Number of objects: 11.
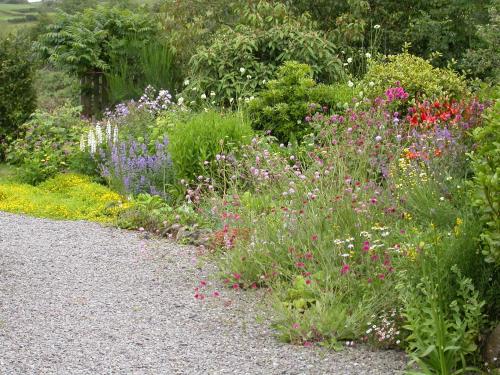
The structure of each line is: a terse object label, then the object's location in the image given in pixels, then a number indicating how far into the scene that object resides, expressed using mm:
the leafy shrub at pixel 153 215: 7438
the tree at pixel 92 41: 13516
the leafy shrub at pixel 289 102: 9570
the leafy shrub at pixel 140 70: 13305
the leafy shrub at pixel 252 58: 11086
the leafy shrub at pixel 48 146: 9906
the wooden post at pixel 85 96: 13828
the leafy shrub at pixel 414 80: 9383
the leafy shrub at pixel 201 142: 8352
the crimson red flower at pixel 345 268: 4695
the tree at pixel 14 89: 11594
